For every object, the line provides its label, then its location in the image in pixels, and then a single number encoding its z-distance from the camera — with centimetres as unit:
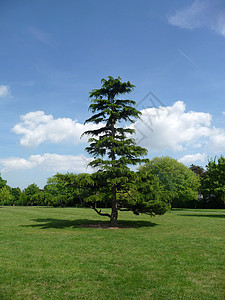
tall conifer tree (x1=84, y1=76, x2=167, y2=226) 1808
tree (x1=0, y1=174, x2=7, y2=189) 5603
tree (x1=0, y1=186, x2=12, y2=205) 5038
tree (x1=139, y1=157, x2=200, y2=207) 4997
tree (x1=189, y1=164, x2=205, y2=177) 8825
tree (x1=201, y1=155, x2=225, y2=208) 3125
